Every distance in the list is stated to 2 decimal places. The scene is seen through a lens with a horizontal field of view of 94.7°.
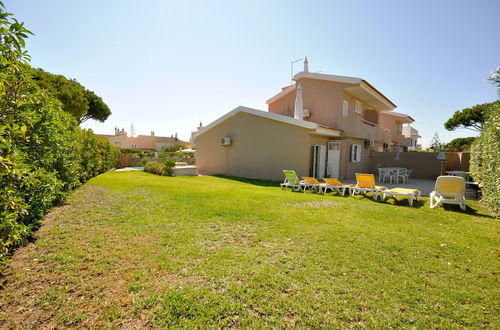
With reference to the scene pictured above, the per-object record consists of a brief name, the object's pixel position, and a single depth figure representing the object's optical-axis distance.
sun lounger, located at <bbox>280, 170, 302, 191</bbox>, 12.56
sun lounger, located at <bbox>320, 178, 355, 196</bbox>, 11.43
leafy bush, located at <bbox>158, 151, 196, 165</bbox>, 30.13
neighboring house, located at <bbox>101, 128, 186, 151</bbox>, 71.16
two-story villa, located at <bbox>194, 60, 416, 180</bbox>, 15.74
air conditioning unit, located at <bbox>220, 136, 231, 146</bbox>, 19.50
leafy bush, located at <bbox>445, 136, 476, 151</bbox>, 46.75
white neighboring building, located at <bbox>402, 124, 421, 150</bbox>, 44.31
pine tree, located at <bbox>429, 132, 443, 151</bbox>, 61.61
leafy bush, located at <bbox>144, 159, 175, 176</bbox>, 18.72
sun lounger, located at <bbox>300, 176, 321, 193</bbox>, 12.02
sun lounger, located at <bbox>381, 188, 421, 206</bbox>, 9.16
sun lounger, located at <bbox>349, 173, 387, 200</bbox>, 10.41
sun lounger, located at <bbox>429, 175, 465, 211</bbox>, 8.70
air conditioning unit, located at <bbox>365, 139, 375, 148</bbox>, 19.66
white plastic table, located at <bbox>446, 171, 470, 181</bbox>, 15.60
